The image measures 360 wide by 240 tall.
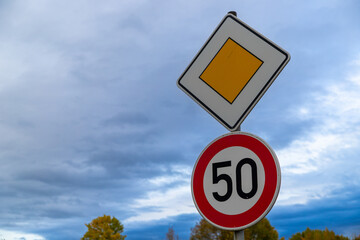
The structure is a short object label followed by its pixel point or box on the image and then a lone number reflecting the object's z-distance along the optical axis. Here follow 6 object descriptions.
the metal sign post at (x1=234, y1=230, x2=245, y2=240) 2.79
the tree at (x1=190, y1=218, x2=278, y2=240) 40.56
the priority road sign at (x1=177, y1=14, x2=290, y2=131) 3.10
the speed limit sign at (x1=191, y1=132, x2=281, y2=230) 2.76
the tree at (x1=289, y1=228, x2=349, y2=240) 22.72
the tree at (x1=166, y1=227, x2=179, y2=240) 36.67
